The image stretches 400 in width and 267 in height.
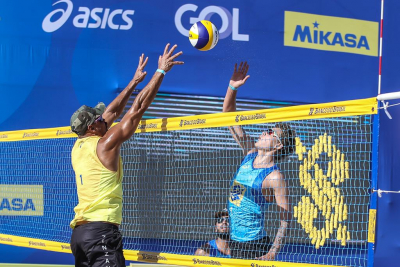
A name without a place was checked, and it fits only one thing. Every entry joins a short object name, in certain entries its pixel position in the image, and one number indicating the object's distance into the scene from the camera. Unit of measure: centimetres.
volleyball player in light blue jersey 932
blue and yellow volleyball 1048
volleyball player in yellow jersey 868
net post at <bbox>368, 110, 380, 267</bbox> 803
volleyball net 983
